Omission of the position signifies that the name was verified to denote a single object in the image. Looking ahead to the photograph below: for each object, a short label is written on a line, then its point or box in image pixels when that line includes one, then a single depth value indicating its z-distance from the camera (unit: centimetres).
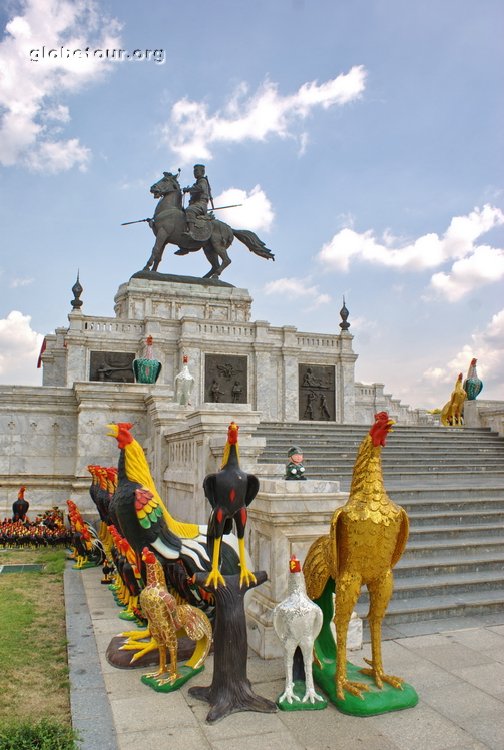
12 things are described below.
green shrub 368
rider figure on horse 2727
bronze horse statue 2683
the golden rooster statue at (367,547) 441
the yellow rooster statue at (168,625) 495
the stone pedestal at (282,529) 576
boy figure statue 669
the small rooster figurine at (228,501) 475
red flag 2535
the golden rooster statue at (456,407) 1720
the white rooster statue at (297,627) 450
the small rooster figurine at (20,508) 1330
